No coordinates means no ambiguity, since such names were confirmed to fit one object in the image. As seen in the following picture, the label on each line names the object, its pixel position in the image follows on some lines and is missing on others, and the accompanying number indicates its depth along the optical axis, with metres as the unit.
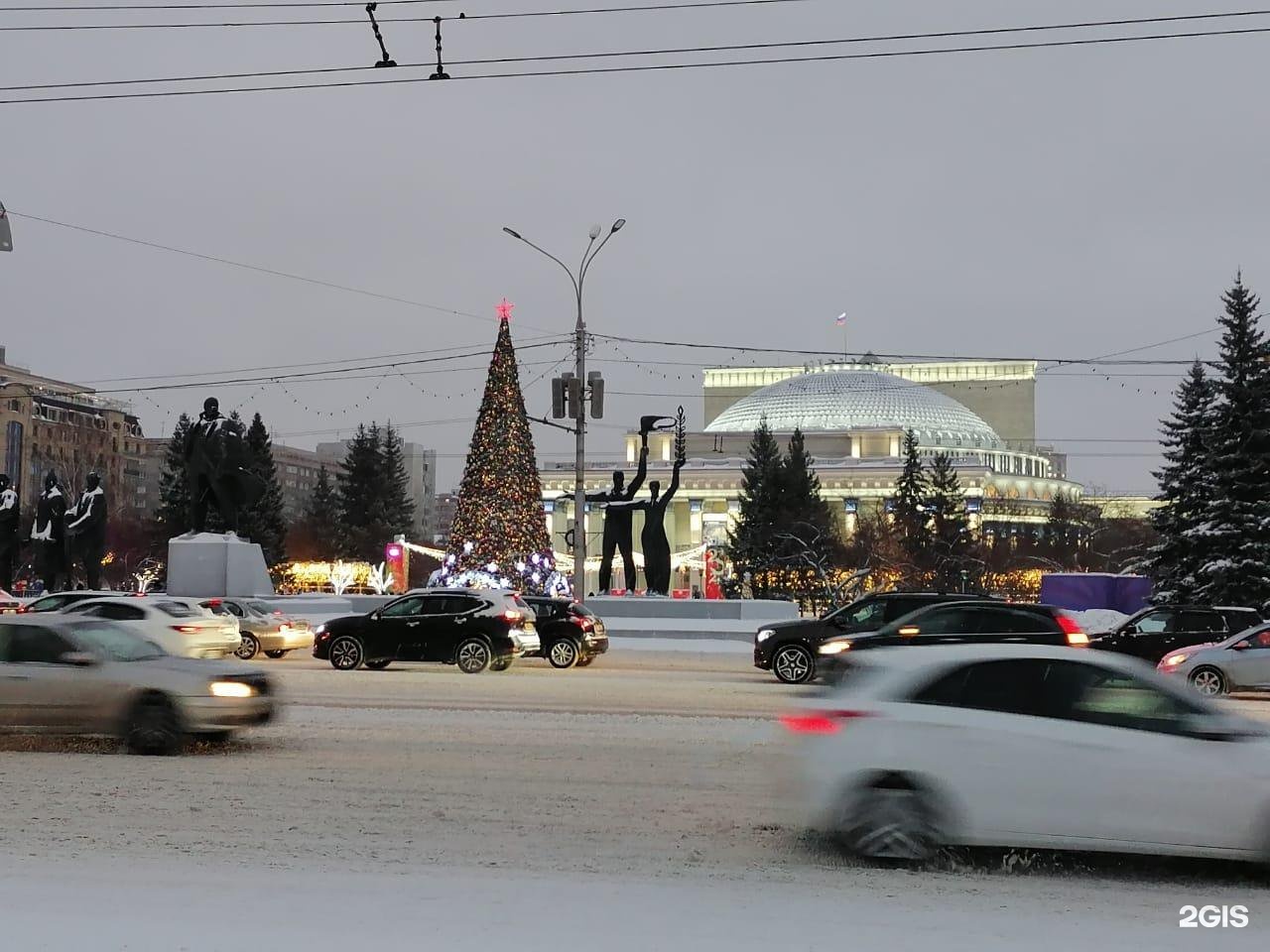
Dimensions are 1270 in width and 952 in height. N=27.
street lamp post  39.28
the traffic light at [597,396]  38.84
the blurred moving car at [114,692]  13.70
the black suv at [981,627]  19.14
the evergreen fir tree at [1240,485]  42.44
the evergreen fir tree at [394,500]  104.44
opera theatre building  127.25
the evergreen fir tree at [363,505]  102.81
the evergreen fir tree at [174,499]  76.38
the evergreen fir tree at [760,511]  83.88
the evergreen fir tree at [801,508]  82.06
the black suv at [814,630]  22.17
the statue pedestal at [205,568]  41.22
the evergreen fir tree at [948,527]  80.19
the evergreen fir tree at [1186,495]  44.19
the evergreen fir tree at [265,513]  84.81
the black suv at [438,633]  25.19
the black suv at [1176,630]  24.81
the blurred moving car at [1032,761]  8.52
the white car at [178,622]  21.44
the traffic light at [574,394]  39.09
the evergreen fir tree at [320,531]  104.94
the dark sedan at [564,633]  27.67
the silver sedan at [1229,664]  22.47
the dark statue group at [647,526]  45.84
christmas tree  47.12
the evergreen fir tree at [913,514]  83.88
